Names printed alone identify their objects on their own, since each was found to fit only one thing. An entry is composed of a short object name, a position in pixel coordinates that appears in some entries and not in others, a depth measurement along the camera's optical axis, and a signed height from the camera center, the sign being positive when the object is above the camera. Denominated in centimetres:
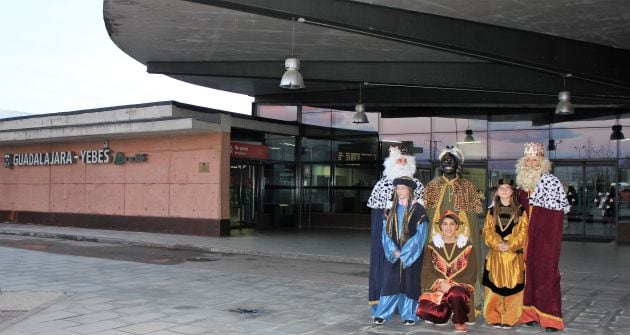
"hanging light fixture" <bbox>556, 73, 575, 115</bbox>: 1292 +189
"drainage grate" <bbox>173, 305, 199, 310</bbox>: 765 -152
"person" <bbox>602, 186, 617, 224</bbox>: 1811 -45
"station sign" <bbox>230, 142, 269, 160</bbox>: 1900 +124
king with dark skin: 670 -13
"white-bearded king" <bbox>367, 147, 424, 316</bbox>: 698 -10
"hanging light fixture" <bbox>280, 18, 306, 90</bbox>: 1055 +199
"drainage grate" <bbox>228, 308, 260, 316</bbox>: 732 -153
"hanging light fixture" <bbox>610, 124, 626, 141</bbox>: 1789 +174
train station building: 1083 +225
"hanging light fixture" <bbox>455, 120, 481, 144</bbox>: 2016 +181
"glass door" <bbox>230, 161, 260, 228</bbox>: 2006 -16
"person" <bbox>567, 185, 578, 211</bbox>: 1878 -11
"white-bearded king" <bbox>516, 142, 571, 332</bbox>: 659 -57
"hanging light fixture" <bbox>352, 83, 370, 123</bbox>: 1672 +206
